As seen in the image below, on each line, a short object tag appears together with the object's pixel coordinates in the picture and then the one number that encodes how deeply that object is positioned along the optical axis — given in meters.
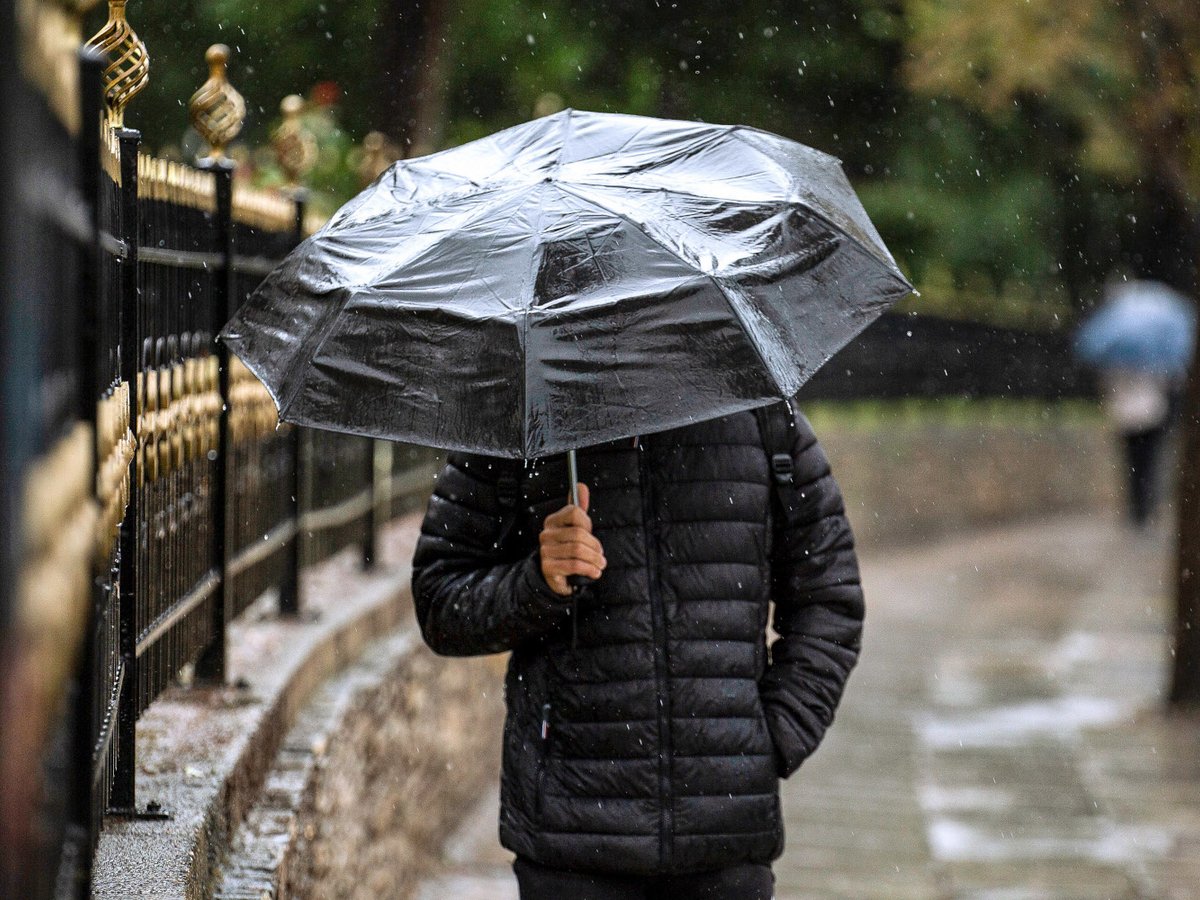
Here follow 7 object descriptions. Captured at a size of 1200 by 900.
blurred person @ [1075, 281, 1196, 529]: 36.00
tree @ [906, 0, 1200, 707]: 18.34
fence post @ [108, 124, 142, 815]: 7.38
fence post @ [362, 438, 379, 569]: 15.75
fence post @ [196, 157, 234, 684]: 9.94
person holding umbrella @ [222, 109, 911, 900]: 6.17
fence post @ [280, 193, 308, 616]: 12.48
